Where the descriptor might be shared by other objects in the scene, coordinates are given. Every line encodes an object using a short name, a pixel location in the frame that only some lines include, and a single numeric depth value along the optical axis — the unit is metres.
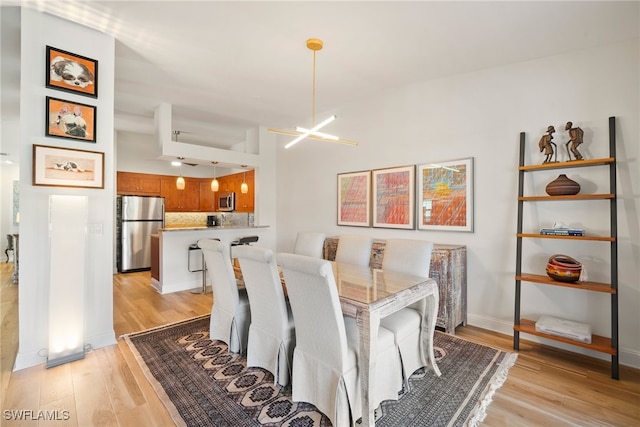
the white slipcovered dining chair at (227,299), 2.43
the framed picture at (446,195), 3.22
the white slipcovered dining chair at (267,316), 2.01
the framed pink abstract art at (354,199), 4.15
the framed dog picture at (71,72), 2.40
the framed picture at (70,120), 2.40
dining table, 1.61
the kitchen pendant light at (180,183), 5.94
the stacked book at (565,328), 2.38
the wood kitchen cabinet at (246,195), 5.93
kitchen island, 4.42
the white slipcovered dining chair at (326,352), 1.62
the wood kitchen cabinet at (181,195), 6.69
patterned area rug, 1.75
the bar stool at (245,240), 4.59
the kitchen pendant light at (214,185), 5.91
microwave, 6.63
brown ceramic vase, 2.50
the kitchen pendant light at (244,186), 5.96
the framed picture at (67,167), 2.34
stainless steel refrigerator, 5.65
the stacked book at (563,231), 2.48
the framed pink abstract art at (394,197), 3.68
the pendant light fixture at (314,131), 2.48
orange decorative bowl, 2.43
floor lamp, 2.33
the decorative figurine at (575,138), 2.53
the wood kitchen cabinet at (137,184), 6.02
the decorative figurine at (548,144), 2.66
